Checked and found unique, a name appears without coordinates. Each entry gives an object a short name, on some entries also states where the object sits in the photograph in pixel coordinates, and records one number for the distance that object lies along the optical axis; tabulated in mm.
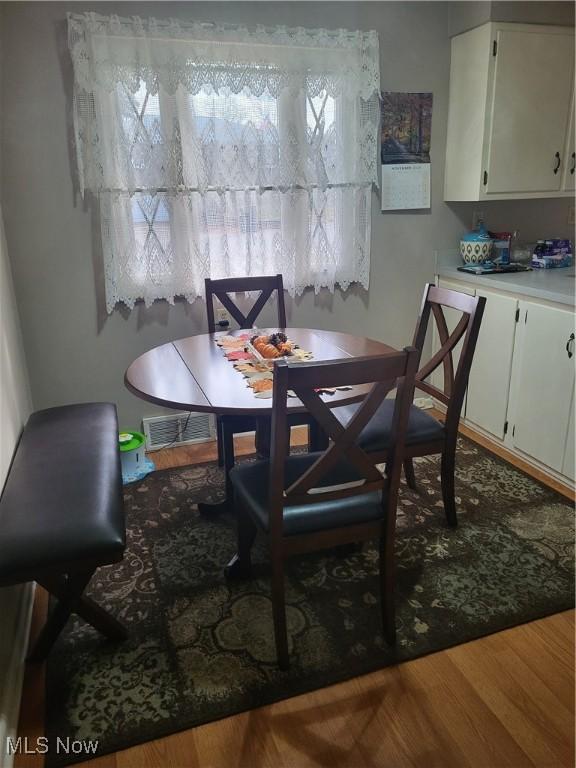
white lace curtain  2600
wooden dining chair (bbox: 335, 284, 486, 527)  2152
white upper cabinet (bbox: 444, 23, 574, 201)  2881
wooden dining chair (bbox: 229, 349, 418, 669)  1423
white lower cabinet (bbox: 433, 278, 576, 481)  2553
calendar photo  3092
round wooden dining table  1734
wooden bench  1453
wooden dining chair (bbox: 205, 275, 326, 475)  2406
